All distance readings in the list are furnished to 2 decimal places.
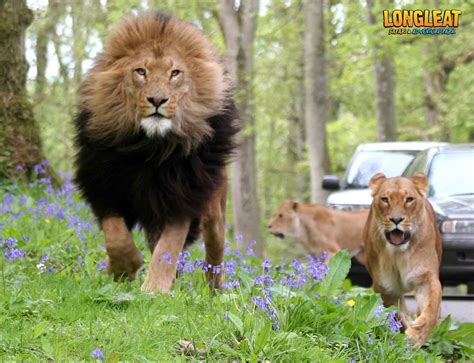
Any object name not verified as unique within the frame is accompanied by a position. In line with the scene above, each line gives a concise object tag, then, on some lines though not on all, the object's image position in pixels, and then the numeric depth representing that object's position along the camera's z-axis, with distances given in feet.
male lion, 37.29
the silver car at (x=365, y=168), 83.61
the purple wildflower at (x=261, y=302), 31.71
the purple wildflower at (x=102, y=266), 40.19
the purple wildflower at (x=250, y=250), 46.44
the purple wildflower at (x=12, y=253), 33.01
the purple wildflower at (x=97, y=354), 25.30
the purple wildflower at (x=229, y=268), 37.07
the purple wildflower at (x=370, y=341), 32.51
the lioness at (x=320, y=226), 75.51
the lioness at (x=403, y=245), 42.29
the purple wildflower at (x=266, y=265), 35.46
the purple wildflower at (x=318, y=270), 37.04
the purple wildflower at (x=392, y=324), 33.53
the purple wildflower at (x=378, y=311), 34.68
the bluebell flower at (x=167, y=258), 36.52
